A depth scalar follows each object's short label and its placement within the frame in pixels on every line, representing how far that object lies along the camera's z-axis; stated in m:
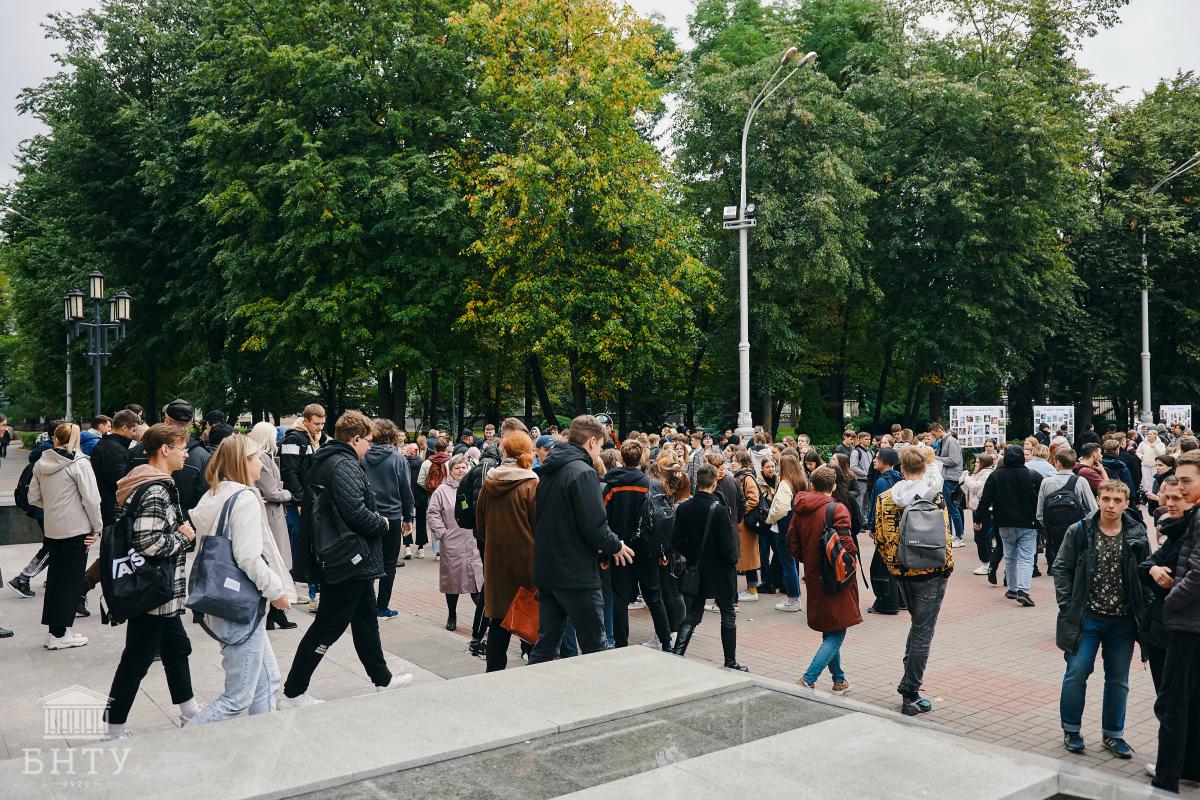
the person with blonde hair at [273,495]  8.47
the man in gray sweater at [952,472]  15.62
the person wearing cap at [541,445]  12.20
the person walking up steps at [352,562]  5.85
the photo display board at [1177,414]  27.27
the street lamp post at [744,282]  20.85
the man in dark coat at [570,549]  6.05
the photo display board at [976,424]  22.28
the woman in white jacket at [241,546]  4.98
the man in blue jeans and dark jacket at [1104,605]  5.66
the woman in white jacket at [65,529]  7.94
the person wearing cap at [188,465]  7.89
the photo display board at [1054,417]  24.95
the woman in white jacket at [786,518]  9.35
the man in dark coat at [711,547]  7.75
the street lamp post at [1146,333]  30.53
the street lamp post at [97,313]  20.48
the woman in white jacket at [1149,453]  18.16
